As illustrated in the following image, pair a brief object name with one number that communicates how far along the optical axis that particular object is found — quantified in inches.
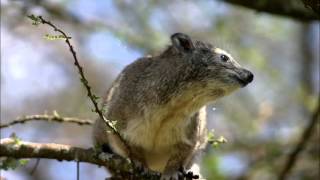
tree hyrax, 463.8
